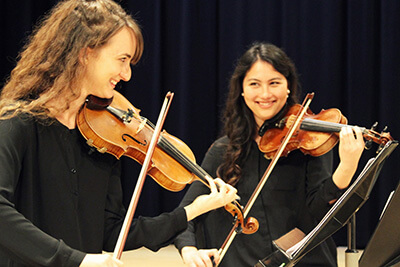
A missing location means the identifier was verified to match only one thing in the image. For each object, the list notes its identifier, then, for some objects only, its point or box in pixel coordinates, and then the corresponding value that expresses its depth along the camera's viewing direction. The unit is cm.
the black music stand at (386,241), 290
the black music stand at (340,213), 306
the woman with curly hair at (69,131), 303
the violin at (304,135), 351
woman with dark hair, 352
